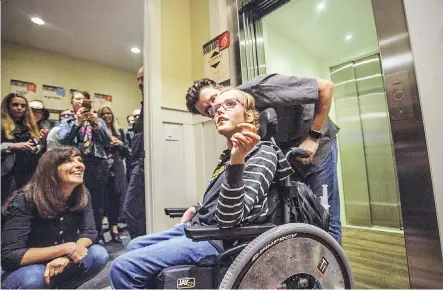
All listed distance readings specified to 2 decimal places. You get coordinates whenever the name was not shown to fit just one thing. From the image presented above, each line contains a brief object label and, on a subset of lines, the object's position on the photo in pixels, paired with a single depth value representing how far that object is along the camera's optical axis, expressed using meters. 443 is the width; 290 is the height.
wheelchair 0.68
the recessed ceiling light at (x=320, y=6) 1.98
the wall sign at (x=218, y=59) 1.73
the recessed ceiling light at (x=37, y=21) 1.43
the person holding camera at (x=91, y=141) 1.46
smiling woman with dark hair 1.29
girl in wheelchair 0.77
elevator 0.94
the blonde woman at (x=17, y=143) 1.32
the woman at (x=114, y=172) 1.57
